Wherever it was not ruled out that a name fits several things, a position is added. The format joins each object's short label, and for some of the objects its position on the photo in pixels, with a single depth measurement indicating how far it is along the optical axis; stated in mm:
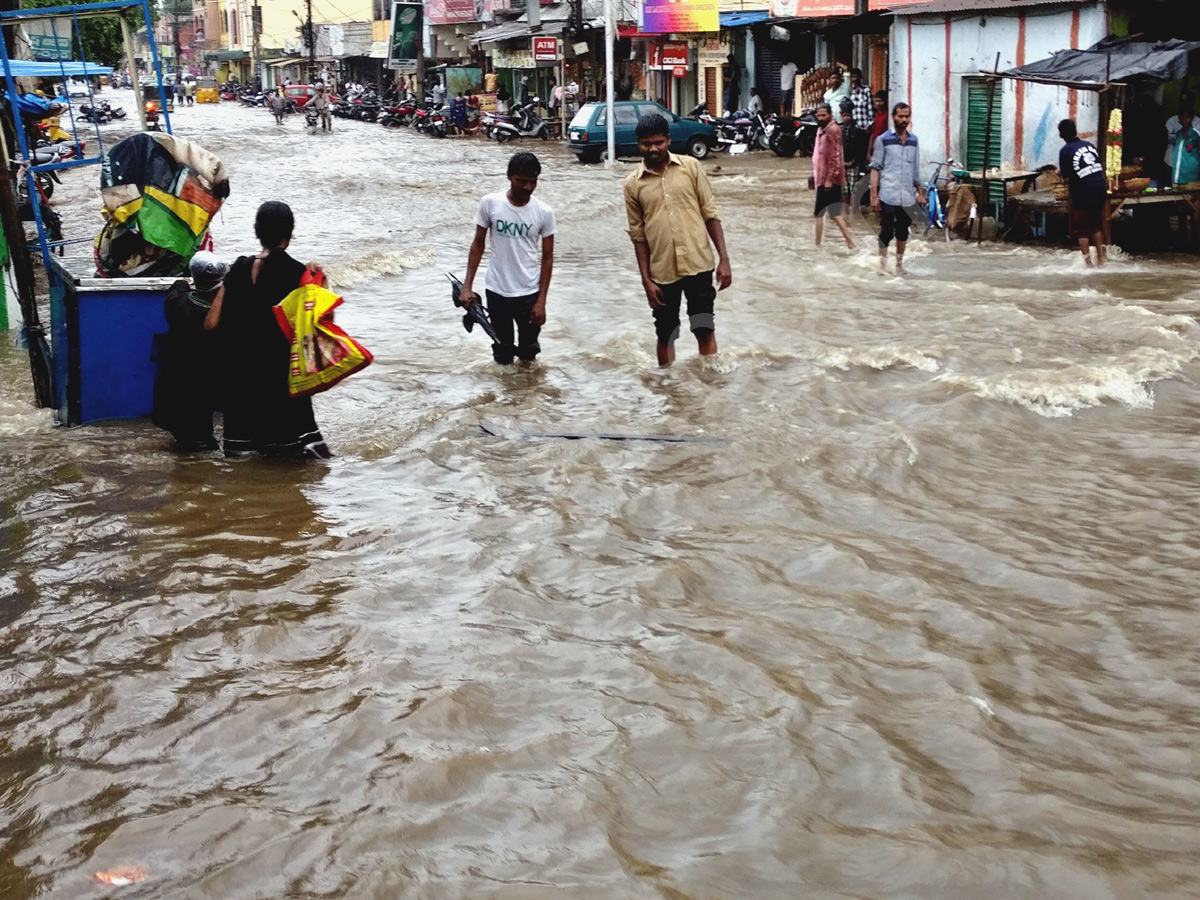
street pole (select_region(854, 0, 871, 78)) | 26317
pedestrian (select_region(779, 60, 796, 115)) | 30312
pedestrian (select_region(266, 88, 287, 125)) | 54812
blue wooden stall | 6617
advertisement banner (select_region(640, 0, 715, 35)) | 31609
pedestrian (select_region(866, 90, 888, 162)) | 16891
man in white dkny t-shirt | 7402
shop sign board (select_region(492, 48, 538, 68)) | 46562
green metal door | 16719
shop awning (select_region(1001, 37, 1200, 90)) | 12328
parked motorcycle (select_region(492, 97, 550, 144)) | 38562
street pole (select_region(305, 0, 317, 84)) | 77562
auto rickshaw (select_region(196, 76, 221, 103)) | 90250
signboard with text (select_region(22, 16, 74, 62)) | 18984
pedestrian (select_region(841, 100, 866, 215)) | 19328
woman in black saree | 5805
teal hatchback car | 28528
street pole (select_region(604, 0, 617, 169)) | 25531
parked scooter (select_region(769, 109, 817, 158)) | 26984
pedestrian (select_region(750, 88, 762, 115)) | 30953
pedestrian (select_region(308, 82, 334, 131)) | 45594
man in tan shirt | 7348
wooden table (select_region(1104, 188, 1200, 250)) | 12734
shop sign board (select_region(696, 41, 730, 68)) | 33216
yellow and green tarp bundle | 6656
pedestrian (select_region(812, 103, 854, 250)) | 13719
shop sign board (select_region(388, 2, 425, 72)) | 59375
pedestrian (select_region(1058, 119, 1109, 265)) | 11812
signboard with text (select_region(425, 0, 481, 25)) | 54906
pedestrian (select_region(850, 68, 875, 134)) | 21188
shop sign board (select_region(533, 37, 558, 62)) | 38906
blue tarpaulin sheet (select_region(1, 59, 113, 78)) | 10627
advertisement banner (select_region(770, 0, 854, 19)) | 24891
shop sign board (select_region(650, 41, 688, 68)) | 33312
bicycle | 15867
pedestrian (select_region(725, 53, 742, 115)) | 33219
